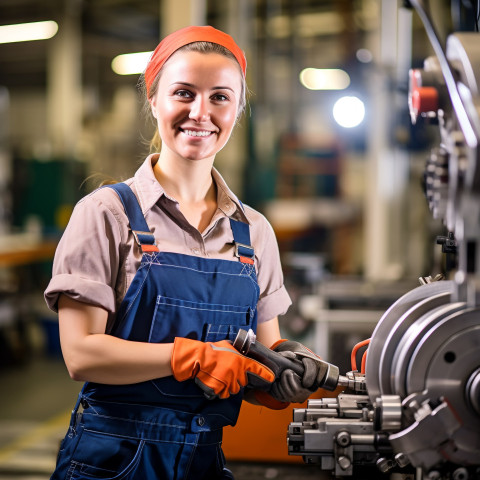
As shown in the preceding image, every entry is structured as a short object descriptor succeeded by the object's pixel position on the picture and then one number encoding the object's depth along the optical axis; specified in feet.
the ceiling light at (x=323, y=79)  34.01
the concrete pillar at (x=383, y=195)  19.57
